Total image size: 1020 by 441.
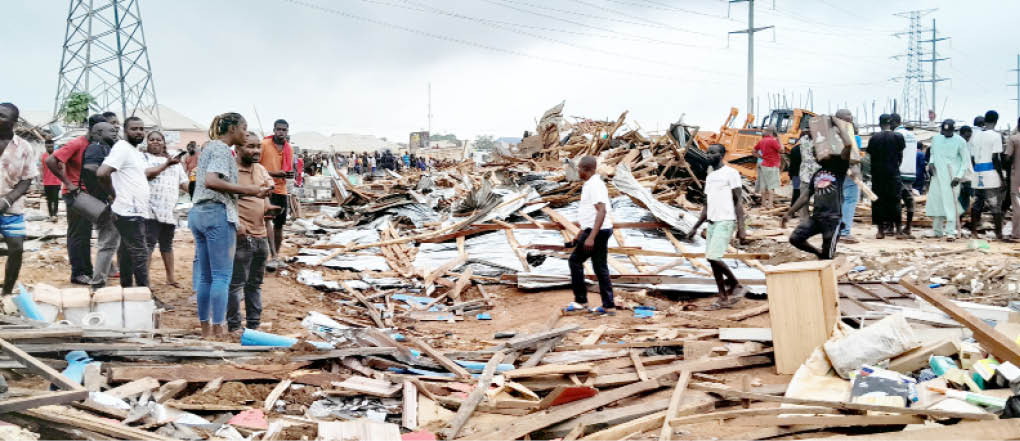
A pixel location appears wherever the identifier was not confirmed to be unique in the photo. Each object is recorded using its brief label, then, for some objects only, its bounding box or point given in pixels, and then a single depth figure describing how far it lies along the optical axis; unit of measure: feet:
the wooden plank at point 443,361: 16.39
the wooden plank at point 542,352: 17.43
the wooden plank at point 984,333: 13.21
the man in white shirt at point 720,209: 22.93
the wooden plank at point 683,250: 29.74
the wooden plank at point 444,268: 29.99
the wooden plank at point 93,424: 11.09
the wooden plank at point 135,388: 13.46
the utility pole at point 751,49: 108.68
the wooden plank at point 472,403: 13.28
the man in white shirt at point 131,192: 20.80
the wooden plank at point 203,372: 14.47
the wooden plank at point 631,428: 12.67
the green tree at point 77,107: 111.22
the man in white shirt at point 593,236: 22.66
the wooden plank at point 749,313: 22.15
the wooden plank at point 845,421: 11.42
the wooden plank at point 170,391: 13.64
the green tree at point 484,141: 257.40
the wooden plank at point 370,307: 23.82
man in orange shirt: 28.25
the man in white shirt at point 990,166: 34.76
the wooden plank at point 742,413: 12.41
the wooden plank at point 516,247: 30.57
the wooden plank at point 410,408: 13.70
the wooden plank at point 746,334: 17.63
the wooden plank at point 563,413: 12.90
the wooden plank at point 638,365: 15.71
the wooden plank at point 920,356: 14.35
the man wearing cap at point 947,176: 35.42
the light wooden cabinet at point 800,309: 15.64
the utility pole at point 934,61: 173.78
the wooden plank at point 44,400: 10.48
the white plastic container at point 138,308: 18.13
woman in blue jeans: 17.04
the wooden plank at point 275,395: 13.97
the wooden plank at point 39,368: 12.09
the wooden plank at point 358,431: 12.46
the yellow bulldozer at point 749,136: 62.13
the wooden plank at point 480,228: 35.12
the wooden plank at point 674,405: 12.28
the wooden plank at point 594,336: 19.83
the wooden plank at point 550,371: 16.14
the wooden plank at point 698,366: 15.62
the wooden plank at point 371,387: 14.87
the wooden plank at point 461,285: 28.02
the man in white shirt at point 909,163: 45.10
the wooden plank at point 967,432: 10.40
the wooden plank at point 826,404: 11.12
